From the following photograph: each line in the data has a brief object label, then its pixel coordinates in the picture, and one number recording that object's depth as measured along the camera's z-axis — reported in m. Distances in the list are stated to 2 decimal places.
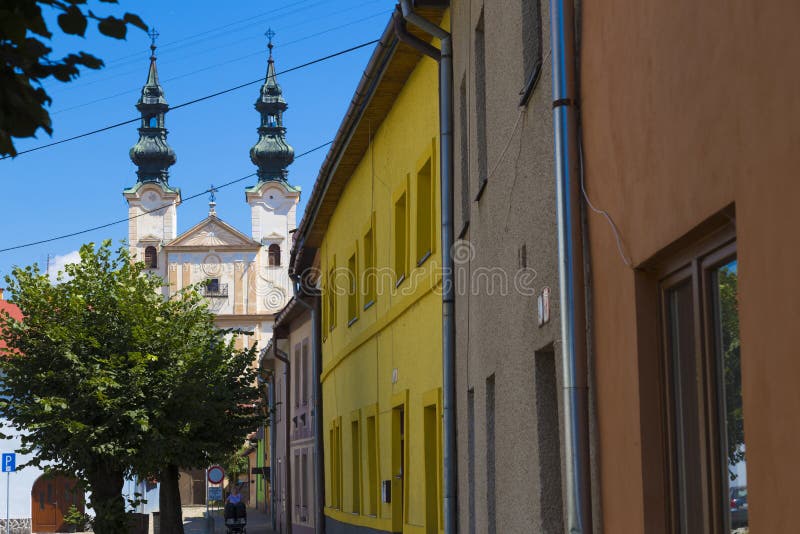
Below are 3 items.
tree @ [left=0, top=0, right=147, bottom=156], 3.46
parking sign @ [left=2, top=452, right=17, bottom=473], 32.56
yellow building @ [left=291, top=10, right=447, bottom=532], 13.15
